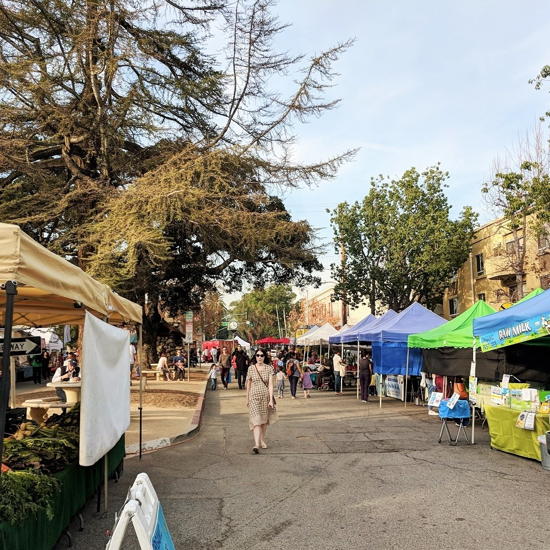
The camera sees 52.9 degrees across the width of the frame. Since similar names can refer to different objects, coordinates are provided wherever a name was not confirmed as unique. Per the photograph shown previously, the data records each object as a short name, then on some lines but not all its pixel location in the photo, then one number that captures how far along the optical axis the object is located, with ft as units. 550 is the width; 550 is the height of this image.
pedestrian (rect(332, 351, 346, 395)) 74.18
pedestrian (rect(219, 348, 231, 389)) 84.53
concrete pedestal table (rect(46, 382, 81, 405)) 29.77
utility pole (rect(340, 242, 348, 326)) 119.85
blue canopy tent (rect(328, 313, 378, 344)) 68.25
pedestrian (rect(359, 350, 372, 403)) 61.36
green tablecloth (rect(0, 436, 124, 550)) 11.61
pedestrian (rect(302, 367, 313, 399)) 68.03
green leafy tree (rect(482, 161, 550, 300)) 67.26
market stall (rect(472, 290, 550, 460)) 27.73
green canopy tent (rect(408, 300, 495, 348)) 42.78
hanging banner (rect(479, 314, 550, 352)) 26.38
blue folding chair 33.94
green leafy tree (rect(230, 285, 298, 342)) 328.70
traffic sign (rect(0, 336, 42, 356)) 26.48
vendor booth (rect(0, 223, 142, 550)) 11.06
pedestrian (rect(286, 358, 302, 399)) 68.78
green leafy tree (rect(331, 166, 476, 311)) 113.70
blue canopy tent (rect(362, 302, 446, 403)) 56.13
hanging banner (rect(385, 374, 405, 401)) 60.18
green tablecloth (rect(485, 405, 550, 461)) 27.99
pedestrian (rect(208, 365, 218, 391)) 81.71
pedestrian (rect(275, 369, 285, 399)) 68.49
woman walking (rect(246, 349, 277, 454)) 31.89
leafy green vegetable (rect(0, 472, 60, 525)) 11.80
